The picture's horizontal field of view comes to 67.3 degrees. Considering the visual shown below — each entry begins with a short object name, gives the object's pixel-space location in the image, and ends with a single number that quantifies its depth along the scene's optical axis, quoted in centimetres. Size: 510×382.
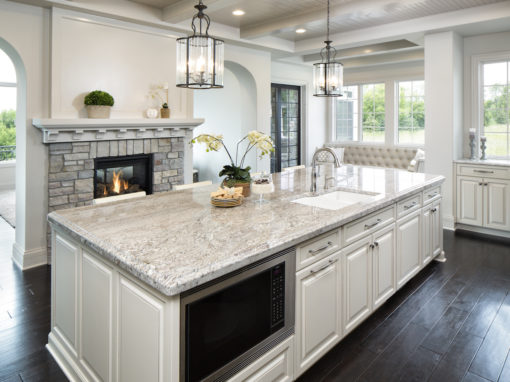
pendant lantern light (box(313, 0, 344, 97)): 362
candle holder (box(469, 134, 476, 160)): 512
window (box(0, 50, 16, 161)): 829
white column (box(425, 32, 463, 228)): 488
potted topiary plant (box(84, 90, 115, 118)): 402
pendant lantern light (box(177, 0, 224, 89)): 226
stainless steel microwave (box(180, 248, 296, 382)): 145
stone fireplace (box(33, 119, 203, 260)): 390
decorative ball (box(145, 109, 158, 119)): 459
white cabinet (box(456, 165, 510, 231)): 472
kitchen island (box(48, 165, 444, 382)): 149
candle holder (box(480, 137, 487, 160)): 509
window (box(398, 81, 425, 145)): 725
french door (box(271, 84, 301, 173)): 755
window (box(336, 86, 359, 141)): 816
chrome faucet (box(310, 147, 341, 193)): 292
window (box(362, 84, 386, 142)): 777
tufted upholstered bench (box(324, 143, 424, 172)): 732
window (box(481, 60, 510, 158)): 516
